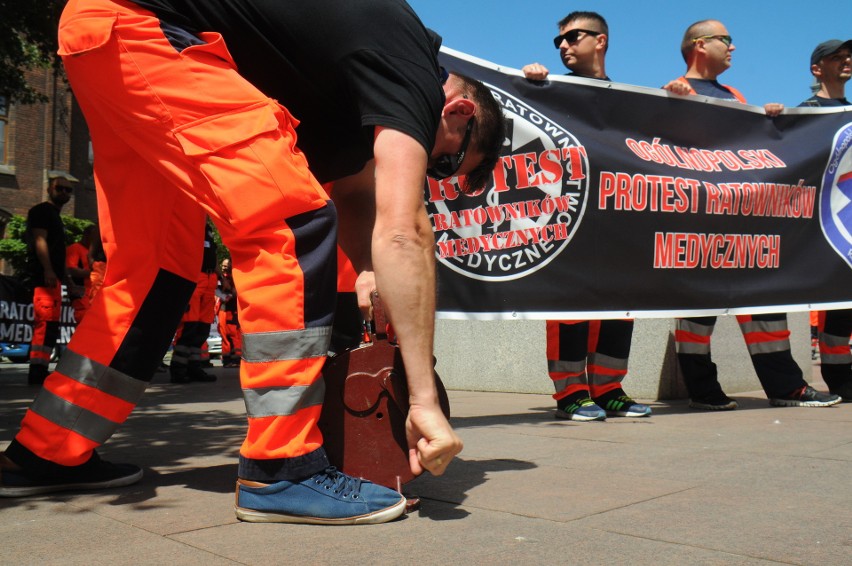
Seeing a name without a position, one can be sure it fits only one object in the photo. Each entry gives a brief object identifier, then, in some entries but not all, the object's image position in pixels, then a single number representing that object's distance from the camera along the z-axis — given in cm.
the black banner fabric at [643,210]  507
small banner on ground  1267
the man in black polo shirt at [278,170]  230
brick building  2988
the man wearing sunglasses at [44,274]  833
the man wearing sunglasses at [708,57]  587
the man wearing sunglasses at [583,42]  553
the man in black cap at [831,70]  628
